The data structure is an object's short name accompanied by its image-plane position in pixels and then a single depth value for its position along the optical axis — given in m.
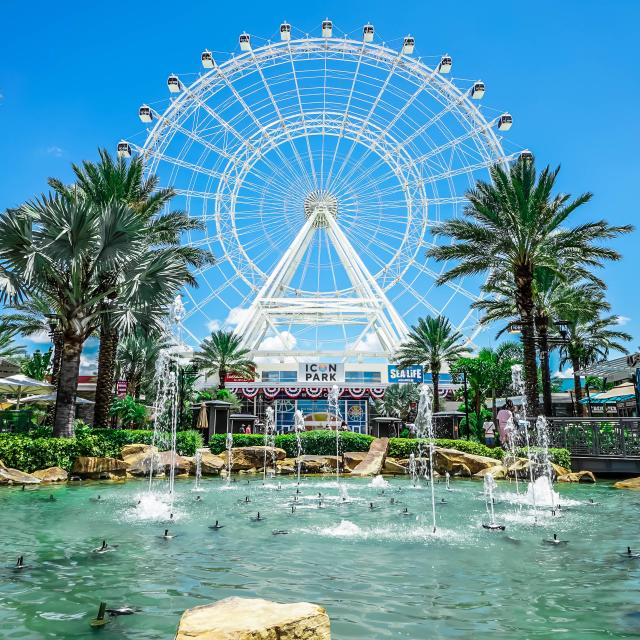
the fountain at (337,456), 16.91
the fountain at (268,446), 17.65
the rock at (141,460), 15.55
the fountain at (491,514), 7.94
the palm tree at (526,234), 17.73
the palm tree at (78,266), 14.48
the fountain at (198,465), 15.76
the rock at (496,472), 15.84
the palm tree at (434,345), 32.09
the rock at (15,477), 13.00
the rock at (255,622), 2.80
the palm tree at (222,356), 35.69
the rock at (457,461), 16.88
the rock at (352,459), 18.78
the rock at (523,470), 14.89
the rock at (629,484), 13.12
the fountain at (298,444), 17.55
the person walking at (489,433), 23.28
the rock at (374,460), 17.73
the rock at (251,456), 18.20
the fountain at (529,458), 10.12
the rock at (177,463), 15.91
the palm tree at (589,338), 33.62
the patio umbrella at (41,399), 25.45
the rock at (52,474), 13.66
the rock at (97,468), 14.79
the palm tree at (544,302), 20.00
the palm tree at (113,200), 17.78
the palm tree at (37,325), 27.78
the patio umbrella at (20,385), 24.42
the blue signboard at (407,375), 37.62
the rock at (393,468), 18.17
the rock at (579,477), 14.66
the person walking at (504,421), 18.65
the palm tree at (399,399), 36.91
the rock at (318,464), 17.91
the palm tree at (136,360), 35.81
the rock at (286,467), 17.64
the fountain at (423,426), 12.49
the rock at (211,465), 16.94
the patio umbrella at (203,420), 22.98
